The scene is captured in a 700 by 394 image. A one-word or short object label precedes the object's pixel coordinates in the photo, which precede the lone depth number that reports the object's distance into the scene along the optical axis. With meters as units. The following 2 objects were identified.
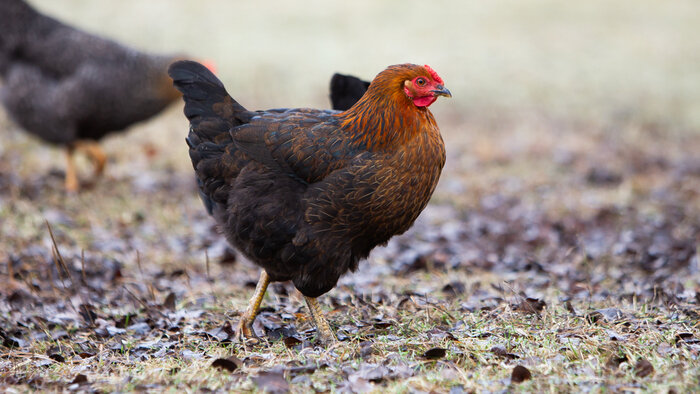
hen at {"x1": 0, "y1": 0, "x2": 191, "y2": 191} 16.00
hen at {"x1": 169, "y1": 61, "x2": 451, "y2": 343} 7.87
